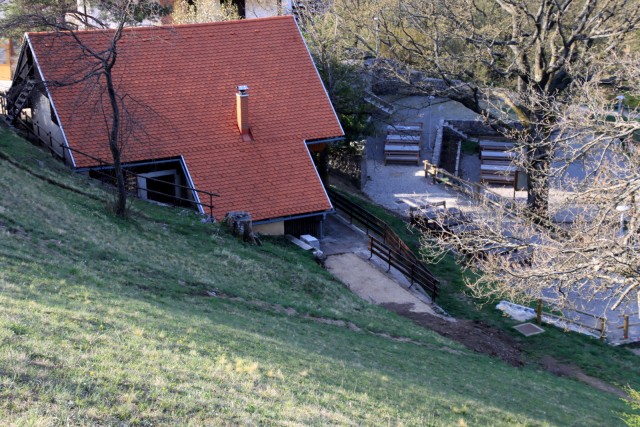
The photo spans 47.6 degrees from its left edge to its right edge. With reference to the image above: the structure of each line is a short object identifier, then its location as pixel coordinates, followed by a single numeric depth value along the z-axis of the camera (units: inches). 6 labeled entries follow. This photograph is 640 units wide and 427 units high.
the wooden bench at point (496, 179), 1493.6
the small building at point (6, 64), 1833.2
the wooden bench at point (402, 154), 1627.7
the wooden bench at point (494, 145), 1606.8
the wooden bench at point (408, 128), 1653.7
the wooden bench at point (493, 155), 1556.3
